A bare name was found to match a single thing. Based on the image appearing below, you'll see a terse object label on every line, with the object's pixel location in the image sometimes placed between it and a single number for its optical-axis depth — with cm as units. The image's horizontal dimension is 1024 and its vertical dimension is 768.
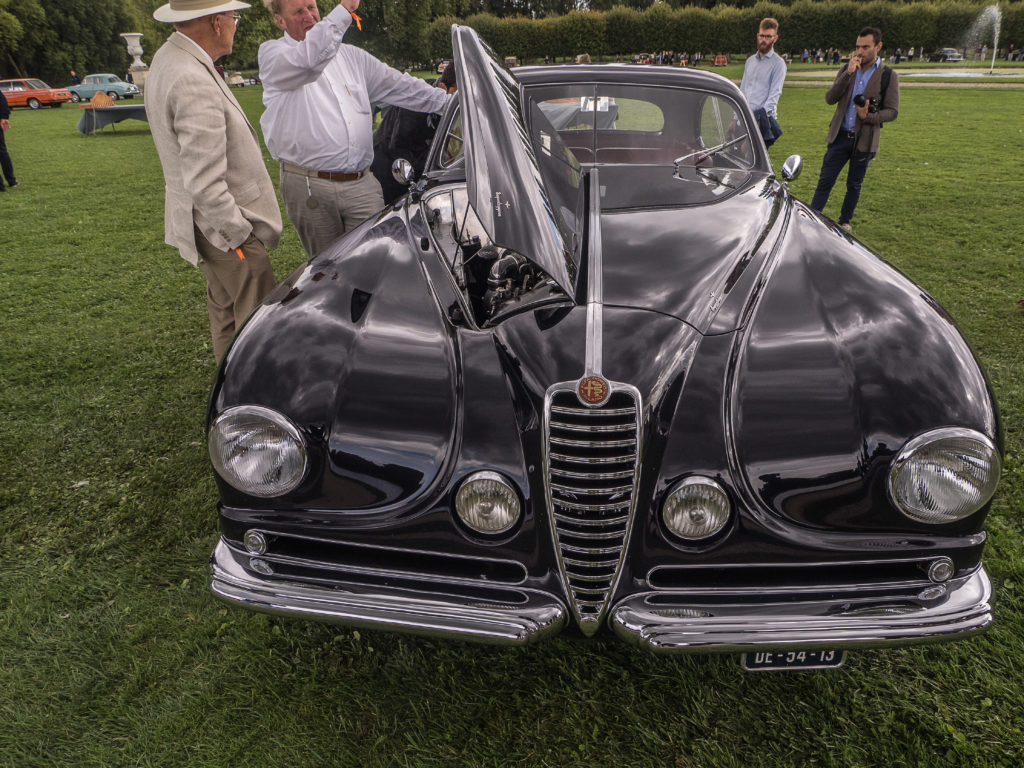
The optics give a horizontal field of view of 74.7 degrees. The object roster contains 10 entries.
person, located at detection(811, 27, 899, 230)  638
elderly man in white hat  295
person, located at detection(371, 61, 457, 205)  483
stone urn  2648
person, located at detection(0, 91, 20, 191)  1019
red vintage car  3125
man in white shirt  352
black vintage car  177
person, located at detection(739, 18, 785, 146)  744
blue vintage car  3284
